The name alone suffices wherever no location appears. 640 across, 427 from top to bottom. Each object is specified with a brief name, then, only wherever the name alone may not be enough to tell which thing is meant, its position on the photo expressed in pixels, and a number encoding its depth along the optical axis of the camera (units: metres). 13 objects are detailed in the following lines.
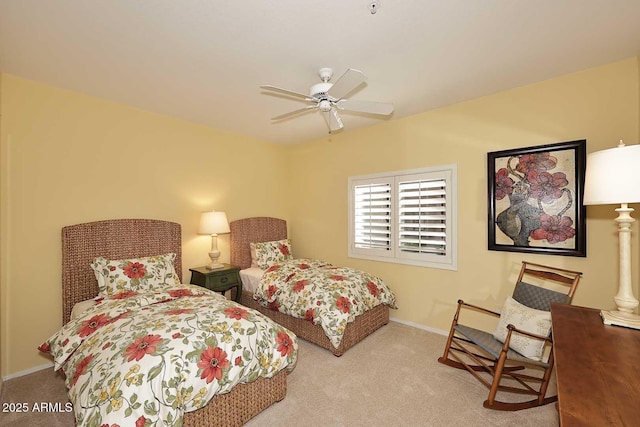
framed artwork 2.41
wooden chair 1.97
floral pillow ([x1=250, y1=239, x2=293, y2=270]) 4.02
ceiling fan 2.03
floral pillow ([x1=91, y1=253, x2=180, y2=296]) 2.64
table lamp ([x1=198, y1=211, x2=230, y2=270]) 3.48
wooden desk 0.82
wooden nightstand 3.35
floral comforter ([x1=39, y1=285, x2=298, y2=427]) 1.38
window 3.17
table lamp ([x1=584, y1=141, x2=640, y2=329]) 1.51
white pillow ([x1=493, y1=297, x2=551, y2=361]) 2.01
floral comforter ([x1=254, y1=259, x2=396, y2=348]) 2.72
